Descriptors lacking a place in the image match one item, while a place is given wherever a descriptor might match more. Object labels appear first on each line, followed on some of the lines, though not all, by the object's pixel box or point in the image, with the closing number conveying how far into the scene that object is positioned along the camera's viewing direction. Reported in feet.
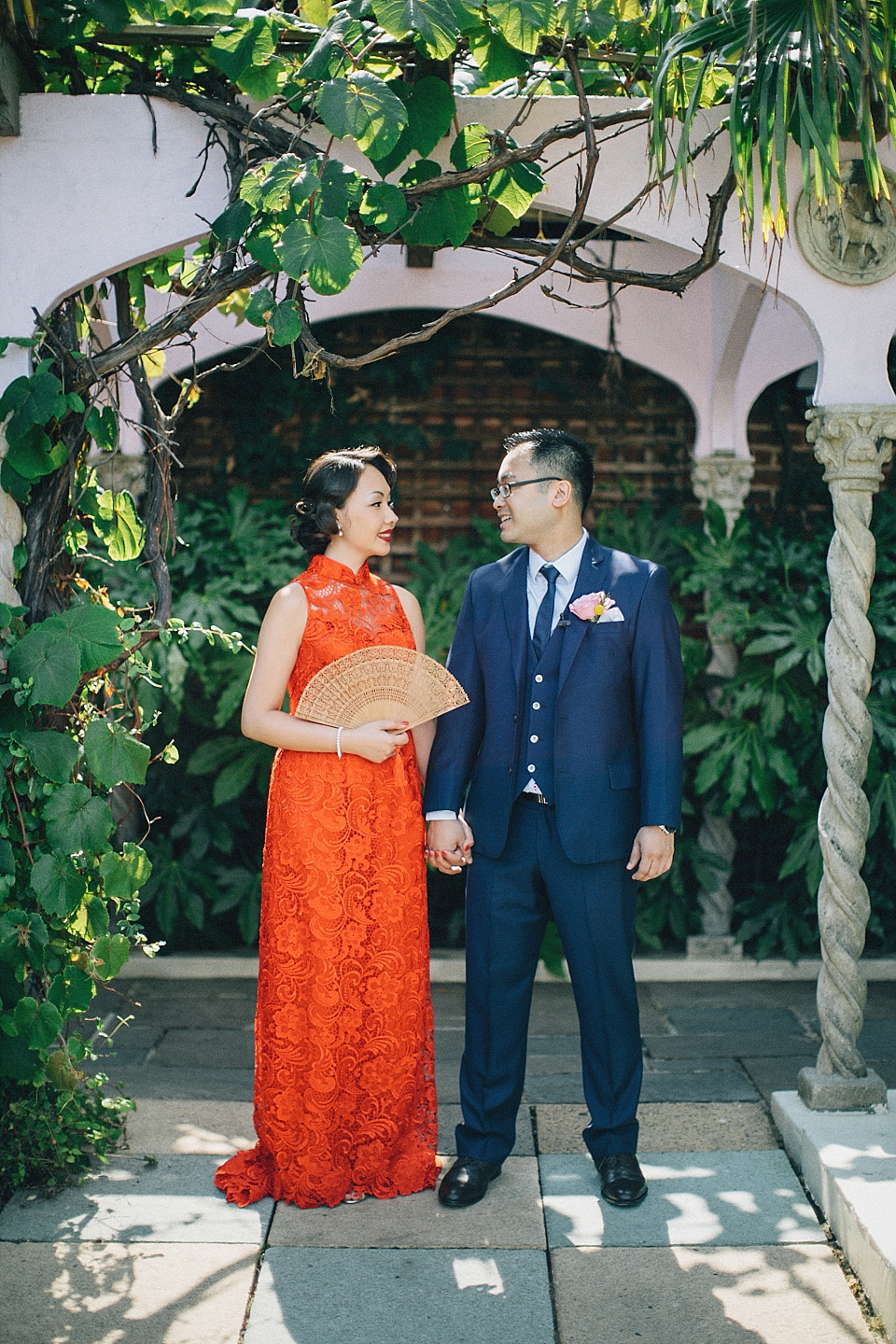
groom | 10.32
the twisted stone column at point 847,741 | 11.80
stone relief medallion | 11.47
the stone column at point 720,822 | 18.53
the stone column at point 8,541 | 11.02
